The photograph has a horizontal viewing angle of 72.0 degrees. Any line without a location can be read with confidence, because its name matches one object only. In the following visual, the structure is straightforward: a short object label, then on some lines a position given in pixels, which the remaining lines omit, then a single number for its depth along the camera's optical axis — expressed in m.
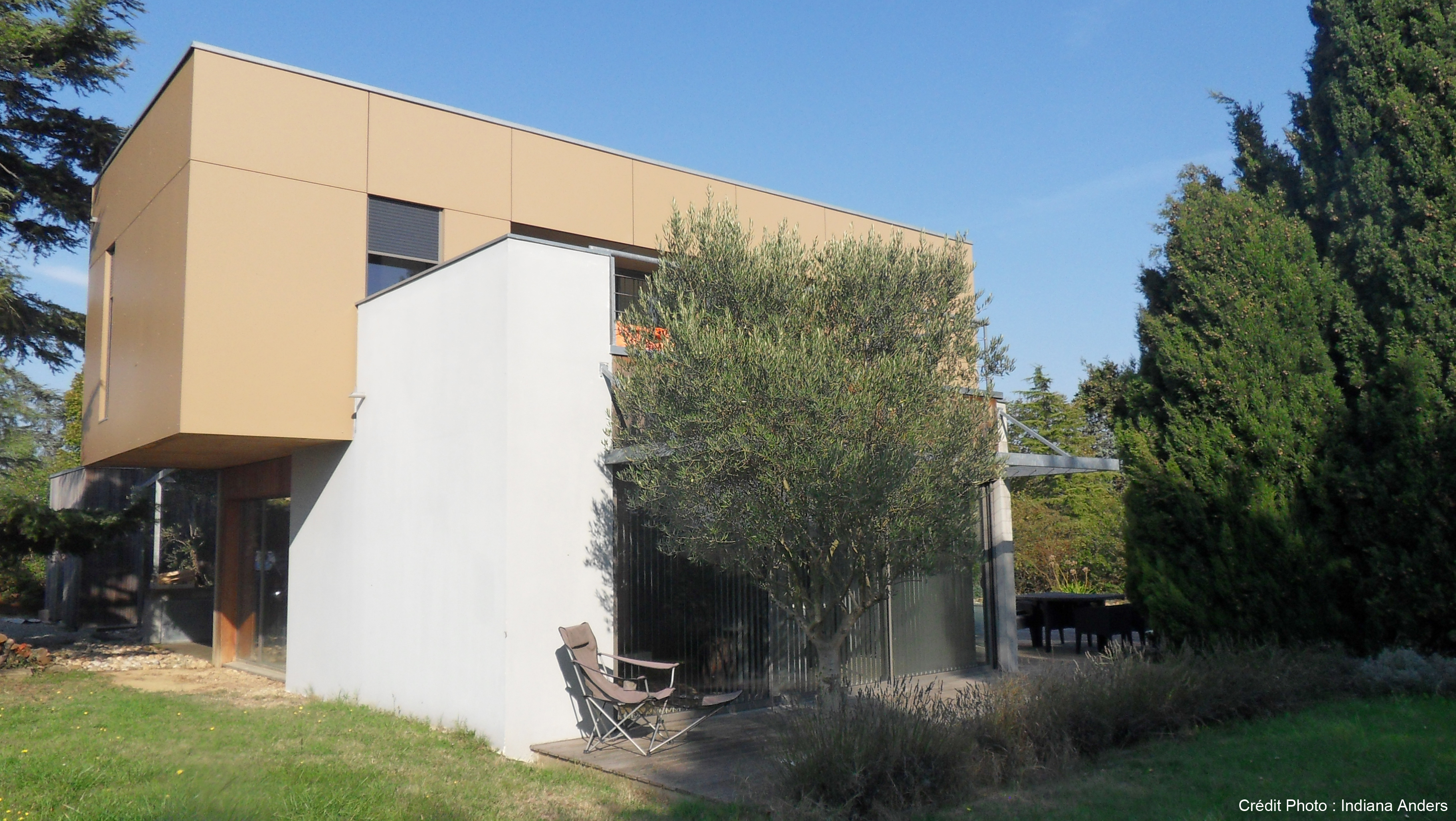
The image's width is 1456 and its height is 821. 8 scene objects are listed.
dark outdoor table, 13.41
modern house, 8.45
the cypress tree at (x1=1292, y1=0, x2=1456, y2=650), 7.86
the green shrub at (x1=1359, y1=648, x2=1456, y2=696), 7.43
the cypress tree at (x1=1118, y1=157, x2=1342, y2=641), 8.49
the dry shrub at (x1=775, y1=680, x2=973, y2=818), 5.70
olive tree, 6.80
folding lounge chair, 7.58
